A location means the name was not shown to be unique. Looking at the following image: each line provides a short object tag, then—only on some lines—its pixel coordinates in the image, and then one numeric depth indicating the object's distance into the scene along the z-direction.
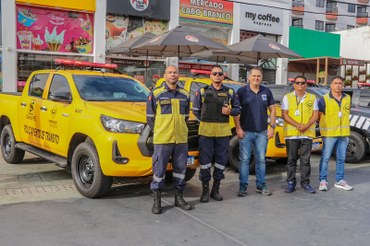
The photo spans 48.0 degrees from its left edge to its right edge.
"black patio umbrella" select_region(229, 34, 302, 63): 11.55
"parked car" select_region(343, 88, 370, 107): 9.47
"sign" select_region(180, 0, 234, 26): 18.19
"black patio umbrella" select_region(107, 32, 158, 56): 12.41
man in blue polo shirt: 5.82
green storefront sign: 22.61
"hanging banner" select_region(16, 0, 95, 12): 14.87
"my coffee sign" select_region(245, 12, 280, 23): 20.06
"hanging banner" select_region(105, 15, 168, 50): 16.67
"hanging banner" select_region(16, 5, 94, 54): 14.91
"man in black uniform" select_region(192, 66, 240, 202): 5.39
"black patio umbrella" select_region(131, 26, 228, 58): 10.64
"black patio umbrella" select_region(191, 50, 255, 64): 12.85
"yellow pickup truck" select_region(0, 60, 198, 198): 5.20
